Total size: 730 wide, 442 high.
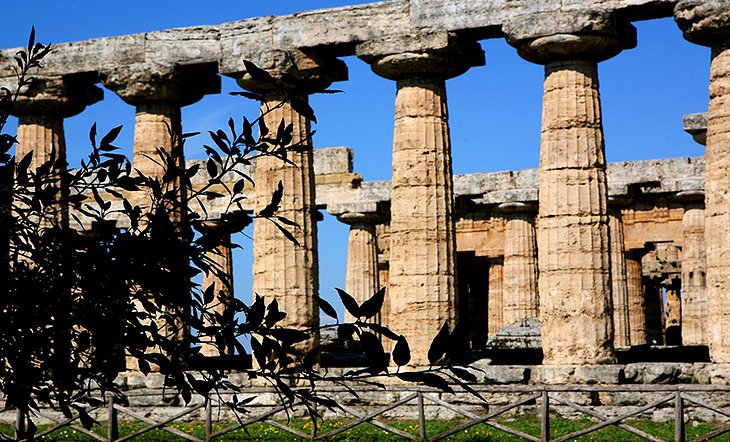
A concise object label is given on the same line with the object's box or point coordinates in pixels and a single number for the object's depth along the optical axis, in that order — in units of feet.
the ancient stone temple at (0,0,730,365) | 71.56
